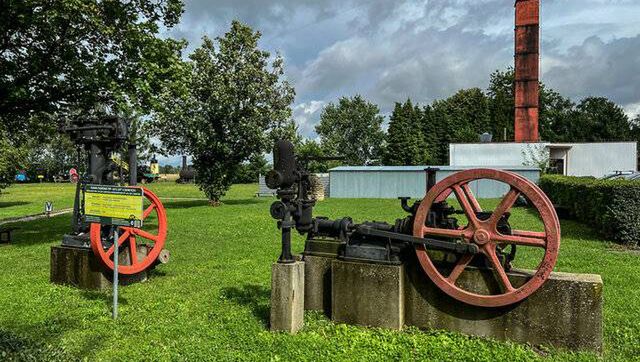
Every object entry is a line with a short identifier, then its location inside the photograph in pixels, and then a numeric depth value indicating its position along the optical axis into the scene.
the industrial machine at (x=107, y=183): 8.07
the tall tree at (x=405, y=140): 62.00
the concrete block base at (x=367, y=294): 5.52
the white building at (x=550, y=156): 34.72
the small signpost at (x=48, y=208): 20.62
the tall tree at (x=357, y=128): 85.00
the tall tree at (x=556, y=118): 71.50
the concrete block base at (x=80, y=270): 7.87
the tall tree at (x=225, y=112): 23.77
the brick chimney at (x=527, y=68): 38.41
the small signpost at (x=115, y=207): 6.27
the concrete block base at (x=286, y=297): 5.56
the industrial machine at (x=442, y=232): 5.02
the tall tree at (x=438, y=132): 66.34
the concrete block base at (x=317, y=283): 6.24
